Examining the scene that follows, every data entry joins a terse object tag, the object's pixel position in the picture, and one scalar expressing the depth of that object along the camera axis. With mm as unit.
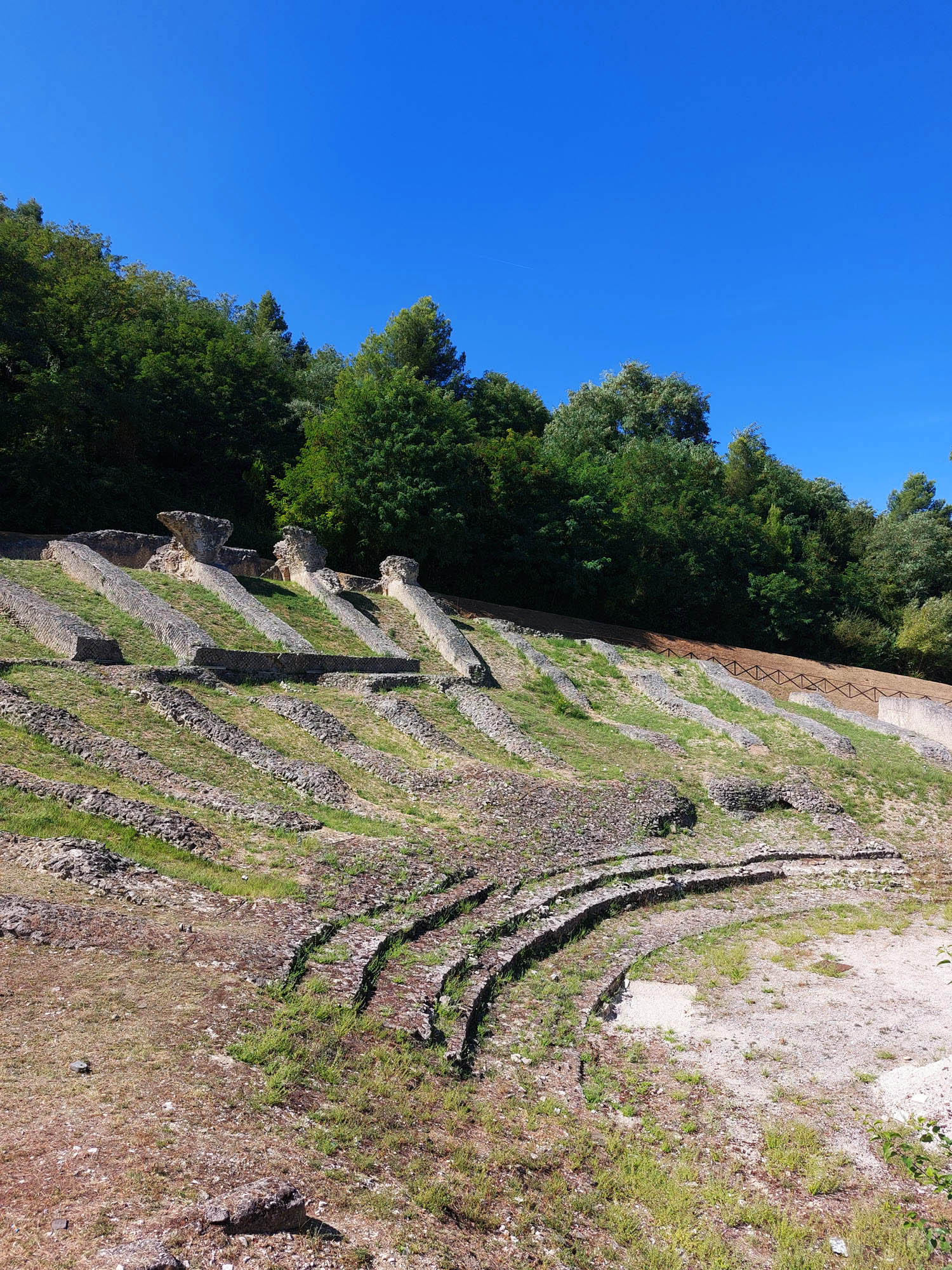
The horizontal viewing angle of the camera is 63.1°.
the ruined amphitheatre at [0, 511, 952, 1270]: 4129
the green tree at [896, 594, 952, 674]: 36375
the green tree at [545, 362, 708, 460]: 45000
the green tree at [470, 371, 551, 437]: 42125
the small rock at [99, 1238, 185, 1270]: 3029
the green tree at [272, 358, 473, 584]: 27641
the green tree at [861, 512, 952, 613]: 40875
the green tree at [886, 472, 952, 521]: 49562
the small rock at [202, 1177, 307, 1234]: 3406
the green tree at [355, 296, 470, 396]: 39594
